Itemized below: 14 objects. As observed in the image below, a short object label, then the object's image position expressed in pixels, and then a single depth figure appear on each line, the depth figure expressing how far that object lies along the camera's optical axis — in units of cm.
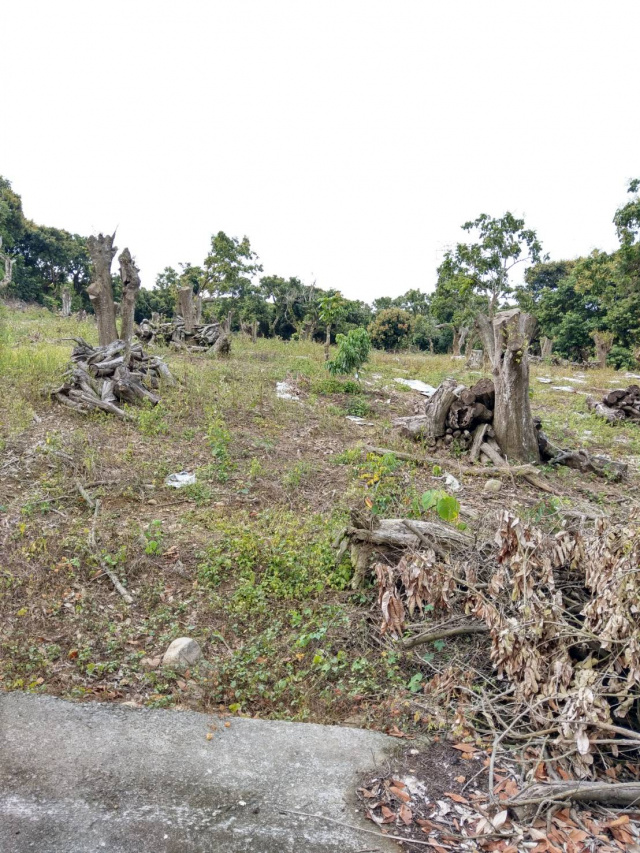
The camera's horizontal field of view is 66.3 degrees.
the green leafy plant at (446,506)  287
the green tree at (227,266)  1975
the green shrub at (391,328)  2686
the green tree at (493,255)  1731
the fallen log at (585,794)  187
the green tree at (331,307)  1202
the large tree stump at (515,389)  621
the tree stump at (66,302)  2242
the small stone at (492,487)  529
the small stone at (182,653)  290
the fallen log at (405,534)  329
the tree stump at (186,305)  1481
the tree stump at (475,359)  1591
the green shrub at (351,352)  1006
